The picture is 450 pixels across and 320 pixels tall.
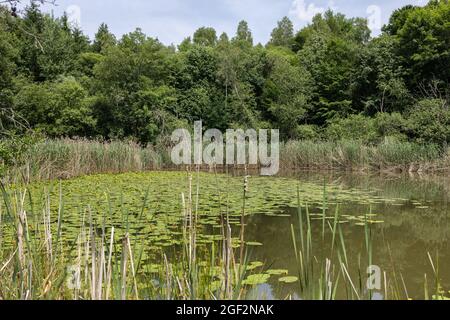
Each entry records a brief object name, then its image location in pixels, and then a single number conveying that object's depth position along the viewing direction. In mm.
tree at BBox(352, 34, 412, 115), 20344
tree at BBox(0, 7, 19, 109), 15742
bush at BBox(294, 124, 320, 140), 21188
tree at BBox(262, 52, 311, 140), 21328
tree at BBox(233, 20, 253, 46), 41219
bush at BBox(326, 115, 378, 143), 16984
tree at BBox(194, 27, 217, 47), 38175
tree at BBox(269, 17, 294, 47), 40156
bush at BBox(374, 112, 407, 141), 16719
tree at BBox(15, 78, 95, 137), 17641
